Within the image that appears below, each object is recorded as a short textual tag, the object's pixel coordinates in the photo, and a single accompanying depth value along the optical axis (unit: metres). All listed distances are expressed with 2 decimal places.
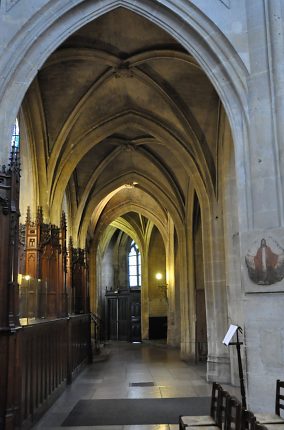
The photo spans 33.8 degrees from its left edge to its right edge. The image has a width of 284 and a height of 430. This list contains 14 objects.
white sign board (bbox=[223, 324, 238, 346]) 6.39
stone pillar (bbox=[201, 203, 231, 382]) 10.87
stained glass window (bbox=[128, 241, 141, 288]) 29.27
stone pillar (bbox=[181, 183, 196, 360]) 15.41
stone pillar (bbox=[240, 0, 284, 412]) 6.60
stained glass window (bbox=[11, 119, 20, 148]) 11.52
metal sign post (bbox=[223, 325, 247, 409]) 6.20
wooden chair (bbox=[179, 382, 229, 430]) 4.30
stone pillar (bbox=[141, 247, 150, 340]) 25.52
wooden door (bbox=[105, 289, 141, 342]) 26.91
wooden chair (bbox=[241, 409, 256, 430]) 3.58
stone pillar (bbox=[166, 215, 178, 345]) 20.66
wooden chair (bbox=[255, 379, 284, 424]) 4.26
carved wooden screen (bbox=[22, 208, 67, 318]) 10.61
